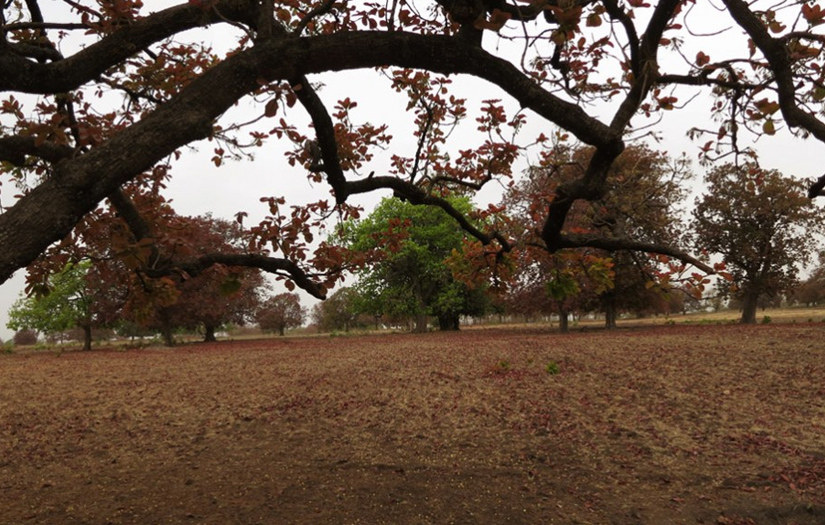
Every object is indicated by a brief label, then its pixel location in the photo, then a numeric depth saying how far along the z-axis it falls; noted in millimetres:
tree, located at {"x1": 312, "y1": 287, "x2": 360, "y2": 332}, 64438
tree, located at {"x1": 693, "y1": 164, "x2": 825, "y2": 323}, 24609
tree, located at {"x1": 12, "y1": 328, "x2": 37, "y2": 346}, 83312
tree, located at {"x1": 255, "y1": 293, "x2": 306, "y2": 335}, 43047
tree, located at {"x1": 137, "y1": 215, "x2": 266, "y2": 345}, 32531
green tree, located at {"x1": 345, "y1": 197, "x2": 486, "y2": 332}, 34125
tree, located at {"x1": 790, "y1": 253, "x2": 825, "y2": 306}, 56619
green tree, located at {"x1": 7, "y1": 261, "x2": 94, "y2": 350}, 31359
